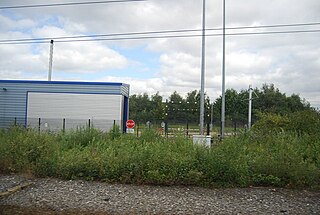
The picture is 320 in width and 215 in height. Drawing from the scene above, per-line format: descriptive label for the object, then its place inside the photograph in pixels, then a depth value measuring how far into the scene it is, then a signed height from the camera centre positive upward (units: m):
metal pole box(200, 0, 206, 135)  16.28 +3.32
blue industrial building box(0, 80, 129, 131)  26.06 +1.59
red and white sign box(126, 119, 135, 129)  19.80 -0.08
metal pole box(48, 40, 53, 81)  33.19 +6.28
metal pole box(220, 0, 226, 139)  20.57 +4.93
